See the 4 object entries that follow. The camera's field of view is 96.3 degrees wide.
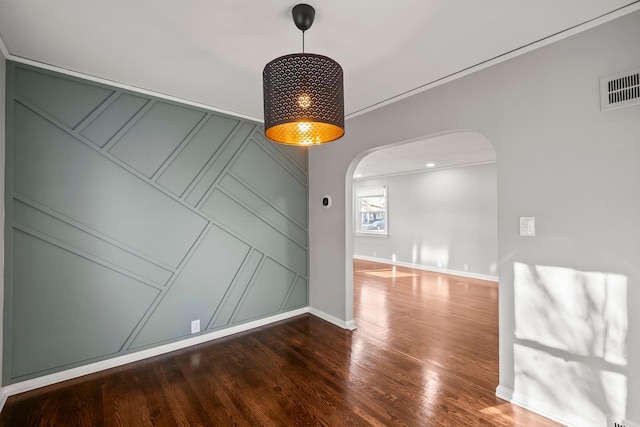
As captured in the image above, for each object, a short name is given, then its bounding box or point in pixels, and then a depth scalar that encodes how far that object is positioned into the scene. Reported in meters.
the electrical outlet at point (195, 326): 2.97
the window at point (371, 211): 8.18
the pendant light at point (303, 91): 1.44
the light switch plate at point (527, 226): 2.02
